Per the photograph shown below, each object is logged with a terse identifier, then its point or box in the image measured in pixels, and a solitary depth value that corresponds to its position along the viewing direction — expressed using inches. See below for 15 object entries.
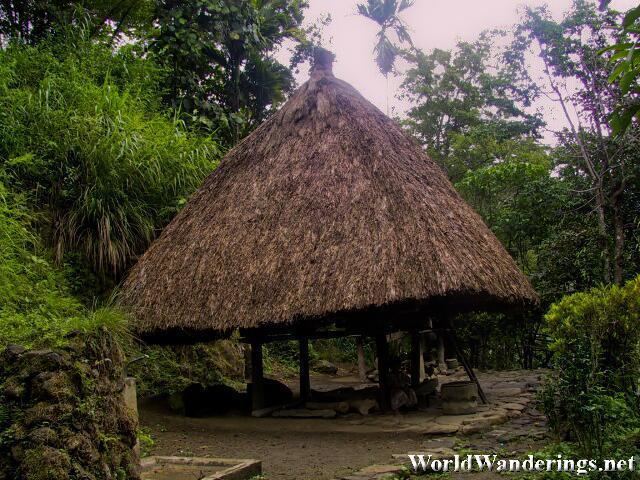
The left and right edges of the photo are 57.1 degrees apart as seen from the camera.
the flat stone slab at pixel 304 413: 272.4
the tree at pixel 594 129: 341.4
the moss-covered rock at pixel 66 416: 109.8
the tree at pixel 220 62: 429.4
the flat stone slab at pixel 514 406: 254.4
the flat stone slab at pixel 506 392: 293.1
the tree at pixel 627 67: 58.9
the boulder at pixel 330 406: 274.2
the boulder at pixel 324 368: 507.8
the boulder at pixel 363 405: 268.5
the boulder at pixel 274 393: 308.2
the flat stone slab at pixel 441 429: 221.3
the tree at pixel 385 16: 610.9
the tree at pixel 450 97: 728.3
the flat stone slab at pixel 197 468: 155.3
